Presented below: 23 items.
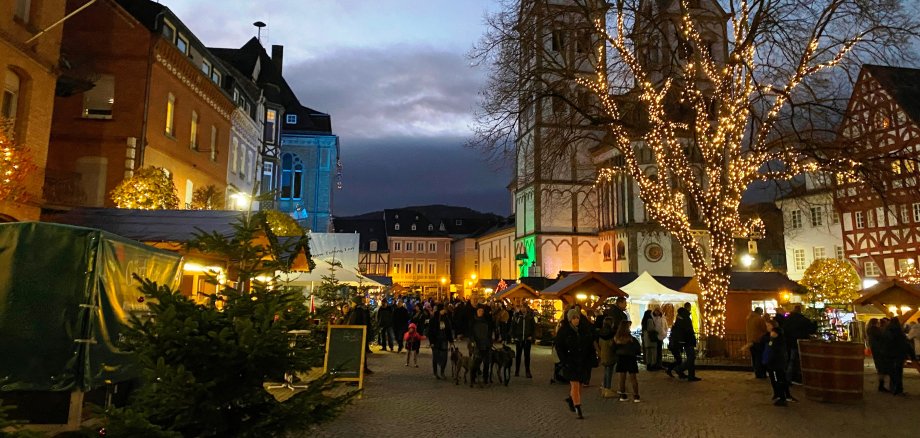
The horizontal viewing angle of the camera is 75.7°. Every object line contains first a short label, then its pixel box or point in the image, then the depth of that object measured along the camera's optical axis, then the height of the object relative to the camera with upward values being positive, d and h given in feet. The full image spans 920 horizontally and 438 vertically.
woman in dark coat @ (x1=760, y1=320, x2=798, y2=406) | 37.04 -3.41
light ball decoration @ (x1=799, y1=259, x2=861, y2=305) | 94.89 +4.42
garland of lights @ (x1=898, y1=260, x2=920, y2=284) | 100.60 +6.31
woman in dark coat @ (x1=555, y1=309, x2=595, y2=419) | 32.86 -2.67
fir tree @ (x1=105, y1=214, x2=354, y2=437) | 12.39 -1.48
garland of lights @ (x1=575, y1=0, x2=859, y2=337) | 58.85 +16.63
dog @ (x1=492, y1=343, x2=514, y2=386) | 44.96 -4.04
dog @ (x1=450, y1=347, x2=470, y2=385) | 45.49 -4.41
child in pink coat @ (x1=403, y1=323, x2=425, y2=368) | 58.13 -3.52
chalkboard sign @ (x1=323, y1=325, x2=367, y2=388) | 40.81 -2.82
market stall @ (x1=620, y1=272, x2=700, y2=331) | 76.18 +1.79
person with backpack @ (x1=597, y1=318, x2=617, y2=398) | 38.62 -2.82
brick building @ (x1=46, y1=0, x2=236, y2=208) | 65.51 +22.09
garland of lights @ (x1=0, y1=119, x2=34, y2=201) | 37.22 +8.46
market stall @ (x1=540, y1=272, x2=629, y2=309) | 70.64 +2.11
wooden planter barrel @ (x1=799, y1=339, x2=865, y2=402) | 38.06 -3.99
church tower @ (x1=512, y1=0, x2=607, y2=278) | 171.83 +24.18
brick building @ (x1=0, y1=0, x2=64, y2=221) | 46.52 +18.12
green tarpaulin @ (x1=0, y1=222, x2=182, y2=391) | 23.00 -0.28
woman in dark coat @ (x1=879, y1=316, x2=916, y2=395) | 43.32 -2.96
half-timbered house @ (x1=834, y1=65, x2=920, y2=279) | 106.11 +19.13
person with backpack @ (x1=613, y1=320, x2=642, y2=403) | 37.32 -2.84
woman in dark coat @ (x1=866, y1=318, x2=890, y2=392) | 44.55 -2.91
